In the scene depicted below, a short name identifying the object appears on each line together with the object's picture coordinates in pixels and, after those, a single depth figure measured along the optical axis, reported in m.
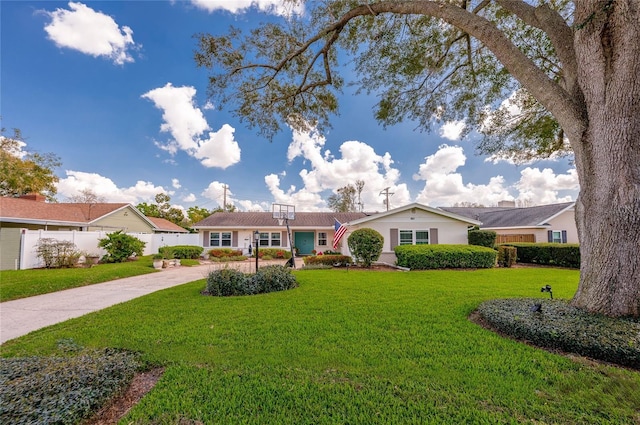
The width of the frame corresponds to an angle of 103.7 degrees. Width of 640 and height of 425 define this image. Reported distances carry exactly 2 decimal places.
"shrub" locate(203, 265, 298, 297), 7.30
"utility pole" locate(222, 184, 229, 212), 33.28
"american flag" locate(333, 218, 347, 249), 12.05
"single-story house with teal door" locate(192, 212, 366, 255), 21.17
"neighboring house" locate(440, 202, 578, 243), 17.69
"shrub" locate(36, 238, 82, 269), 11.62
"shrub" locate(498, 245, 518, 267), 12.93
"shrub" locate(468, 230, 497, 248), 13.86
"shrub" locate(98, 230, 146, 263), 14.18
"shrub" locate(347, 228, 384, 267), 12.38
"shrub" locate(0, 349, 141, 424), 2.09
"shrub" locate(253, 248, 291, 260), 19.06
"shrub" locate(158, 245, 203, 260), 17.38
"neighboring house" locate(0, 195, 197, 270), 11.48
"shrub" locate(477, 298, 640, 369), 3.11
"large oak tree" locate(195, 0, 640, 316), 3.80
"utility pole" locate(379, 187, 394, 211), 29.87
